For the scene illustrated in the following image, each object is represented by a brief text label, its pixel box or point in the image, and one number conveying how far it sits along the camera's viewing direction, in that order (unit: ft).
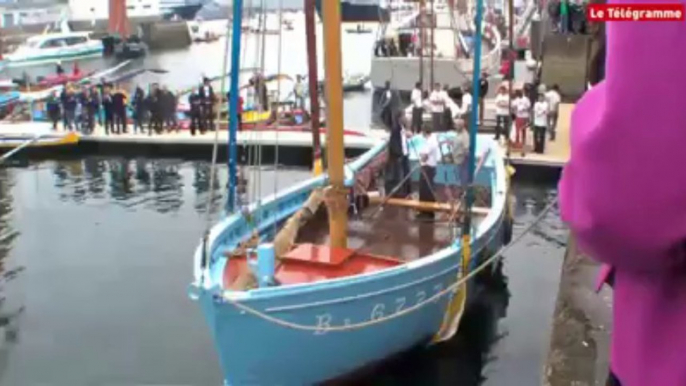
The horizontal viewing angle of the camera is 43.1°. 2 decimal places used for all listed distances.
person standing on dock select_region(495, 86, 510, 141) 76.48
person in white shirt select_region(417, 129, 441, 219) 46.70
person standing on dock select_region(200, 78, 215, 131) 88.65
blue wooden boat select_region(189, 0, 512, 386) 31.86
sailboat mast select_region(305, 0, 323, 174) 44.29
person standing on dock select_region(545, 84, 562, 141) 75.51
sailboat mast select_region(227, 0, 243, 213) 34.24
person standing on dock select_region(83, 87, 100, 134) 90.63
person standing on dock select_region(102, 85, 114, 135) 90.68
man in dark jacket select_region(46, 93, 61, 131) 92.58
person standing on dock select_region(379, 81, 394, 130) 77.56
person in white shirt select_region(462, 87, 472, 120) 72.52
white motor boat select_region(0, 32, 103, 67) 209.05
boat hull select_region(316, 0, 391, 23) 327.88
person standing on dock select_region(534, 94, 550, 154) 72.74
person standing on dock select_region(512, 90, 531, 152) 75.51
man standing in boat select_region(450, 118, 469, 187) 46.36
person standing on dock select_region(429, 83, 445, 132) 73.92
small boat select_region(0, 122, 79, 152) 87.30
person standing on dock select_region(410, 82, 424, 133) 67.51
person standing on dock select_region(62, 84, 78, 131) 91.50
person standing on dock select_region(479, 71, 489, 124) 84.64
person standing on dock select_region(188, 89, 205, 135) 88.83
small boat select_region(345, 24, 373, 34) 322.92
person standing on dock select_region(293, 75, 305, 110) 97.98
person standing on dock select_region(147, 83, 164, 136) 90.12
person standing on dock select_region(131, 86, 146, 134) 90.79
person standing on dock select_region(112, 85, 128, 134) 90.74
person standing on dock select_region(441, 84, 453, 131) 72.93
